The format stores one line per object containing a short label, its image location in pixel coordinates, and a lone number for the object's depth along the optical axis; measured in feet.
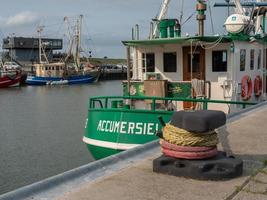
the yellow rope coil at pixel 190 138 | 17.20
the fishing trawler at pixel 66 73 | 248.73
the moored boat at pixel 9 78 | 226.38
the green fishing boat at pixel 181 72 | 37.63
